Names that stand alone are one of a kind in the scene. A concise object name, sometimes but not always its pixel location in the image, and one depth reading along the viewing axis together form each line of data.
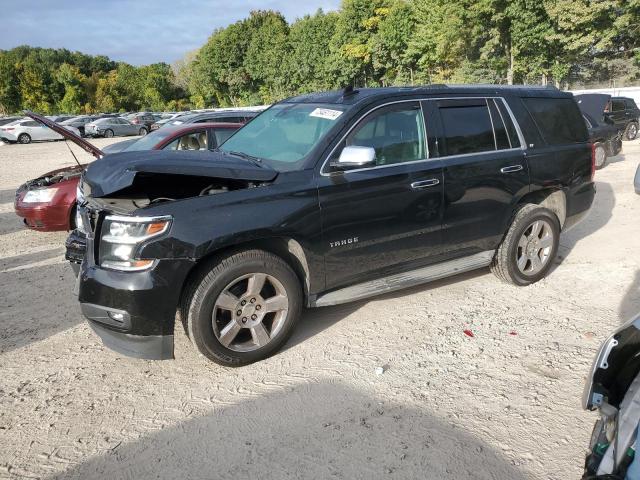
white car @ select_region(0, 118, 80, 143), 29.48
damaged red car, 6.78
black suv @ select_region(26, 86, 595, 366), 3.29
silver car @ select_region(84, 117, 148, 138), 32.72
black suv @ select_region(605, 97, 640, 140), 15.77
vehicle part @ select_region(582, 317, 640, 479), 1.90
